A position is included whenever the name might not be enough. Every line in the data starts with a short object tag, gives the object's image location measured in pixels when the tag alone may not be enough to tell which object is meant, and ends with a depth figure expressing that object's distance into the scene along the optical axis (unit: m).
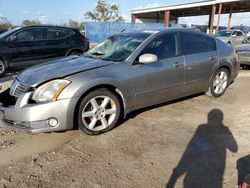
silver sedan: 2.75
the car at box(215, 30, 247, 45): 16.36
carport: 23.08
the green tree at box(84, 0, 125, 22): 34.99
